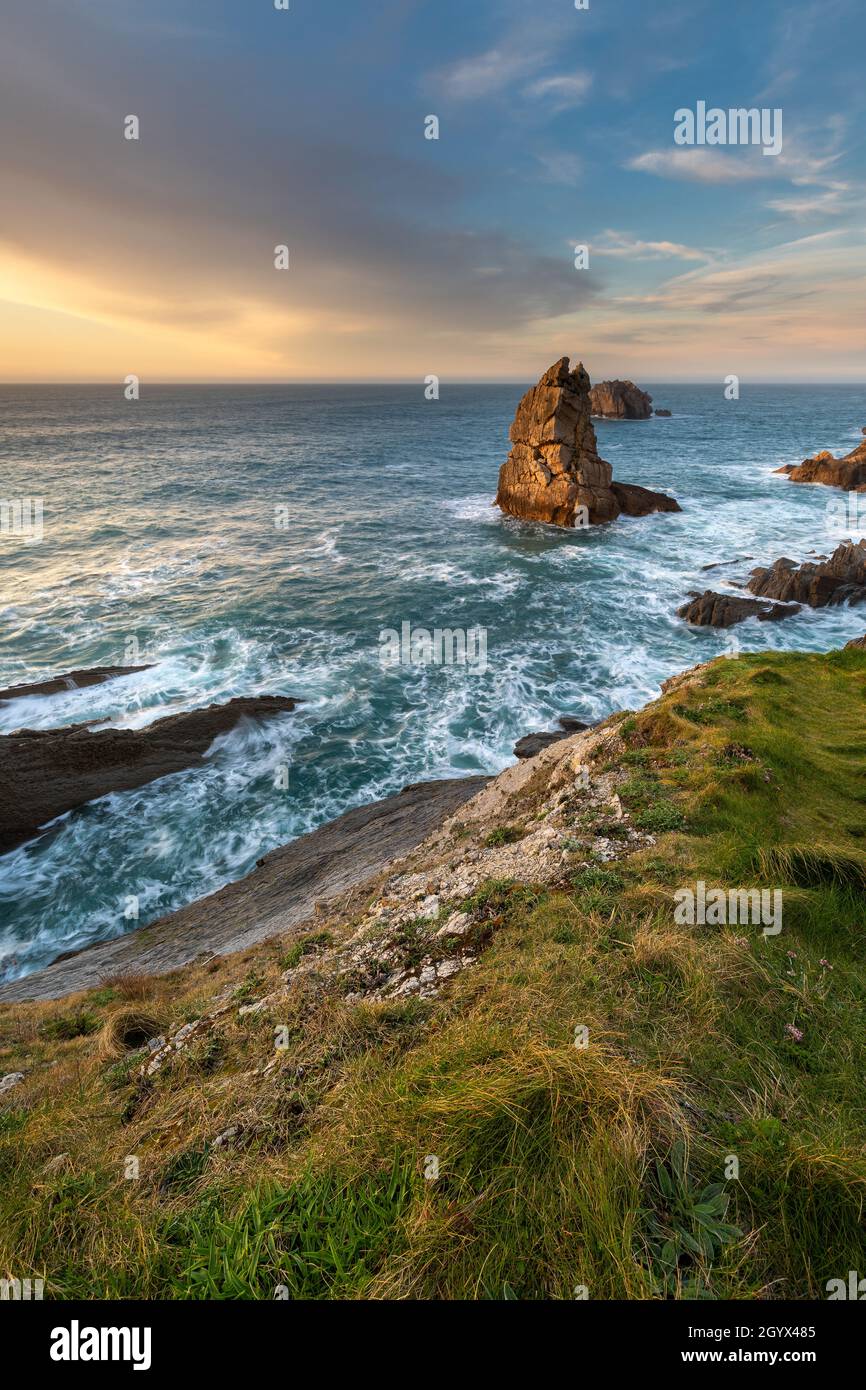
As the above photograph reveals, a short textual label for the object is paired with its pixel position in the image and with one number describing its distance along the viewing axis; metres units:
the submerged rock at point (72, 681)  20.55
